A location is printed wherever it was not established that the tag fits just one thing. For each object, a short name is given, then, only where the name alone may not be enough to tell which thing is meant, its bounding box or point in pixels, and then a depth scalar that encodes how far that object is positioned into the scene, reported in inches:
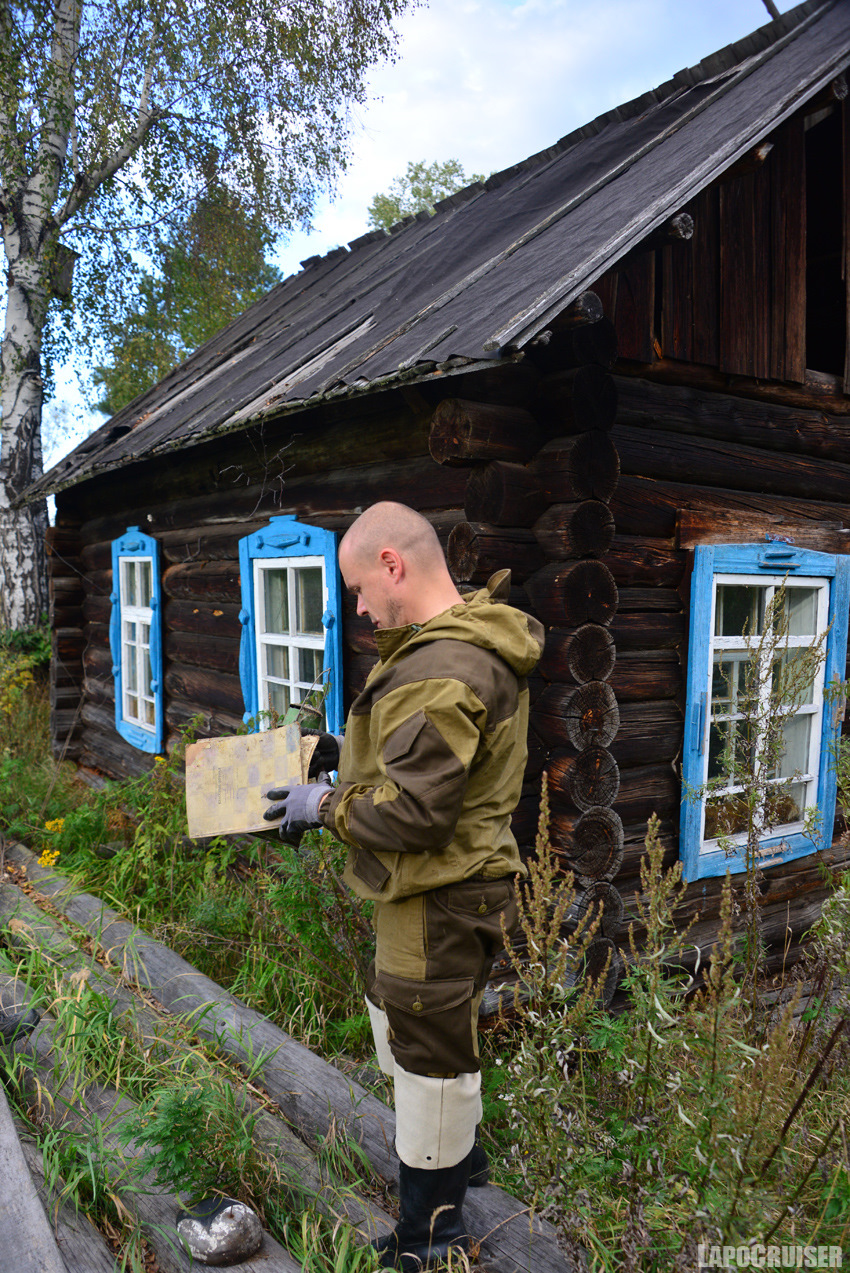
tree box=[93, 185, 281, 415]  551.2
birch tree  393.7
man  79.4
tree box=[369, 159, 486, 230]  1137.4
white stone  88.8
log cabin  140.6
